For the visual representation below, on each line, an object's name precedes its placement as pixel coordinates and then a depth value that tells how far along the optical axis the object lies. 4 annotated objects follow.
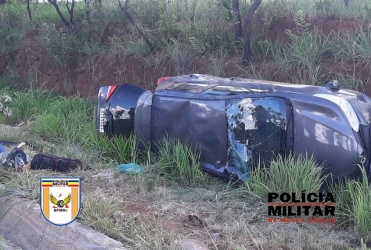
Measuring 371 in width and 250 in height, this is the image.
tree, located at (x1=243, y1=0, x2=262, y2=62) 9.03
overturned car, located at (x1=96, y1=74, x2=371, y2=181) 5.48
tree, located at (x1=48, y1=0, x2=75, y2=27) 12.16
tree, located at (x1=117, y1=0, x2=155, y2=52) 10.47
